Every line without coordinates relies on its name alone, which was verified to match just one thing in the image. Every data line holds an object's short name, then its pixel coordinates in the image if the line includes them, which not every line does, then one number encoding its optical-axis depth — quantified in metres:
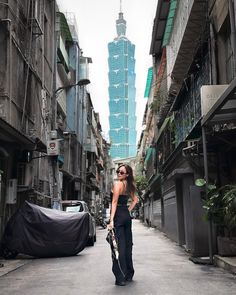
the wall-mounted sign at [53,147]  10.62
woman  4.38
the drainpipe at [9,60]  8.72
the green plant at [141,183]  31.57
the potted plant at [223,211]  5.62
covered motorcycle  8.03
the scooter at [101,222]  23.21
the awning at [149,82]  22.17
